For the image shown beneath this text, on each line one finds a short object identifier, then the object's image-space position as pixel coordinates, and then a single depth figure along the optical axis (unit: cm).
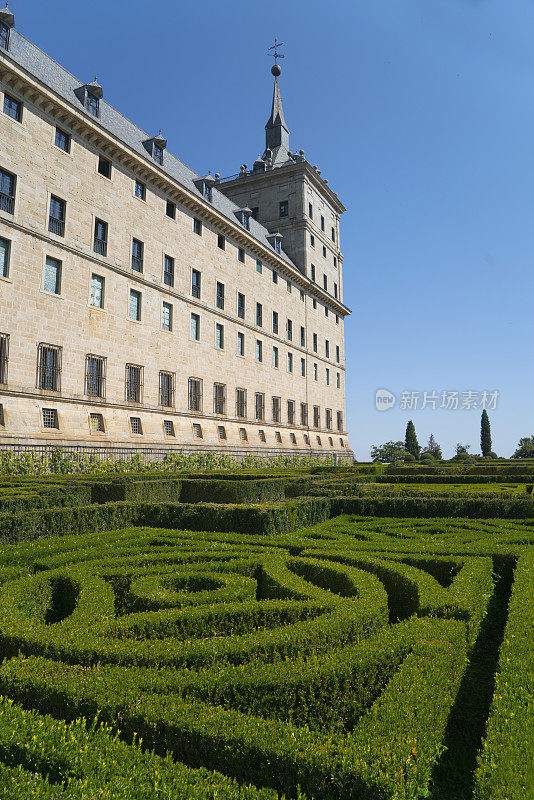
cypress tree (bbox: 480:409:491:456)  6594
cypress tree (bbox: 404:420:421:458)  5944
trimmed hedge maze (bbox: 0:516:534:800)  237
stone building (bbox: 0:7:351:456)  2108
